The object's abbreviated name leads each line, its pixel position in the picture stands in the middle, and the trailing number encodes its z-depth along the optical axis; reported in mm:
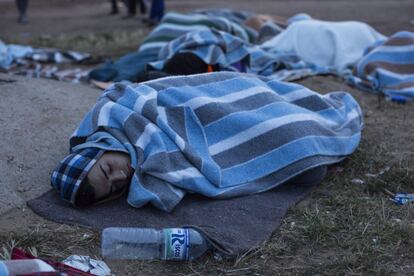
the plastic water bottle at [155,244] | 2420
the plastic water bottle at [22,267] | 1981
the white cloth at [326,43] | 5465
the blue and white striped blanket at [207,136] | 2861
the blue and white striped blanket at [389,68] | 4777
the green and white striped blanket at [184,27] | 5746
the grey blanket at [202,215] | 2605
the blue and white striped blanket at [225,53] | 4613
